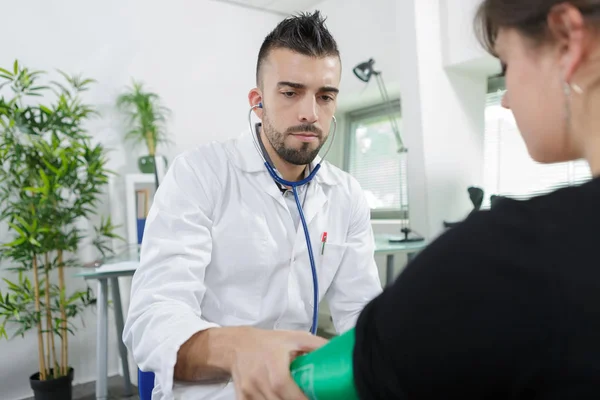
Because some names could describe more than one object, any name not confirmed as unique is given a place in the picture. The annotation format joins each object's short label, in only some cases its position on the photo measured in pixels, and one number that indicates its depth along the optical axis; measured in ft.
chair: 3.46
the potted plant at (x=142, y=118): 10.21
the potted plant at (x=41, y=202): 8.33
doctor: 2.57
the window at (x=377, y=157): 12.01
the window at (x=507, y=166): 9.33
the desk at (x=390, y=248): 7.62
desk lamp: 8.59
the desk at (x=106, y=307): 6.63
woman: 1.05
